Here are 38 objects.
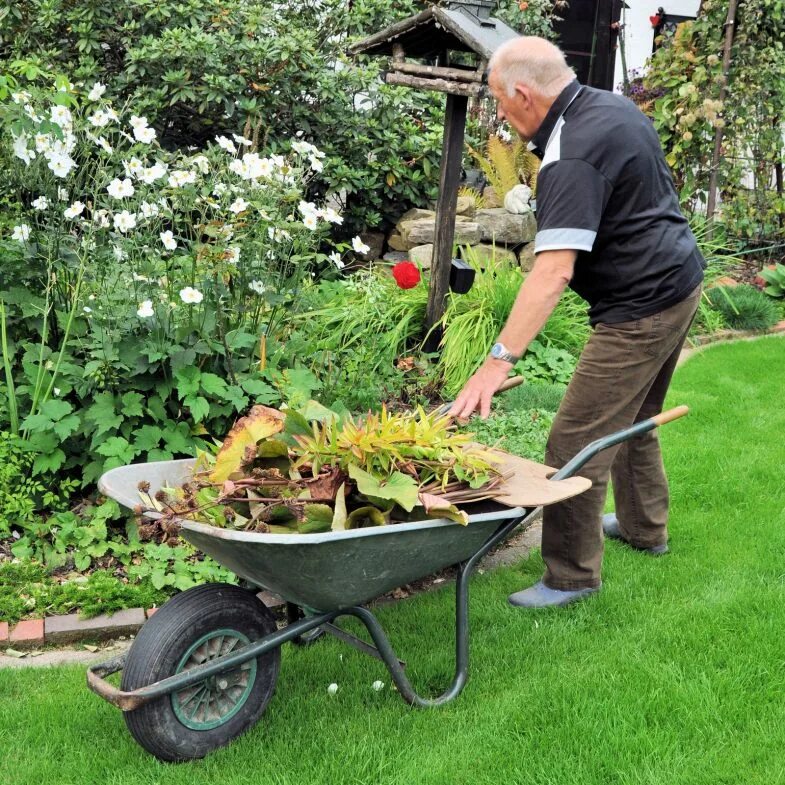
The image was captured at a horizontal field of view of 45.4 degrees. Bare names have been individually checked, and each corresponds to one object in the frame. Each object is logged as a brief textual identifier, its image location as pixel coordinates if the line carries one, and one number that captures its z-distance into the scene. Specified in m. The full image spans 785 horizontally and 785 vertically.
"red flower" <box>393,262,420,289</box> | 4.74
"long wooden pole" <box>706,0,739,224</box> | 7.25
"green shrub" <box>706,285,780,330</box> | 6.57
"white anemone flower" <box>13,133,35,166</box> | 3.33
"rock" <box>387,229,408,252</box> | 6.69
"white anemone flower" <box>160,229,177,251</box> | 3.28
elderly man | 2.59
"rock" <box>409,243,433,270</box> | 6.30
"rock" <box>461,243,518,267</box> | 6.33
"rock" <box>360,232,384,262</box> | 6.78
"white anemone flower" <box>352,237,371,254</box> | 3.91
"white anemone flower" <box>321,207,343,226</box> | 3.71
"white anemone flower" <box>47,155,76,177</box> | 3.30
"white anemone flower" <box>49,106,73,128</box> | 3.30
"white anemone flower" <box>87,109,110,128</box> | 3.30
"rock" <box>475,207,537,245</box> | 6.50
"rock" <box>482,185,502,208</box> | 6.99
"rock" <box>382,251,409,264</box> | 6.52
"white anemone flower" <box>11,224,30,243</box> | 3.50
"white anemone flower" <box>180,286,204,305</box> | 3.29
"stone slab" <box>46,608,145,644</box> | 2.96
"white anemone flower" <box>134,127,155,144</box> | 3.45
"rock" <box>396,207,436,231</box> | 6.69
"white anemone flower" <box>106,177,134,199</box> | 3.31
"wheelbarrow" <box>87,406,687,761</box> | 2.10
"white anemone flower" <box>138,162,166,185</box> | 3.36
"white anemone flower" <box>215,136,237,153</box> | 3.50
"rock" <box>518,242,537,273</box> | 6.60
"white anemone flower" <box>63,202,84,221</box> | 3.31
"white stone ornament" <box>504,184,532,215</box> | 6.59
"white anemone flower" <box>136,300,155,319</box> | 3.23
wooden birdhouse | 4.39
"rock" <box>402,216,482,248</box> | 6.36
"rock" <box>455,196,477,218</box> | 6.68
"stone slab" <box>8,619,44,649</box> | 2.92
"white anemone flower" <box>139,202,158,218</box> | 3.32
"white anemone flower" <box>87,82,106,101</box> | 3.36
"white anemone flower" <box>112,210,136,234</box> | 3.29
